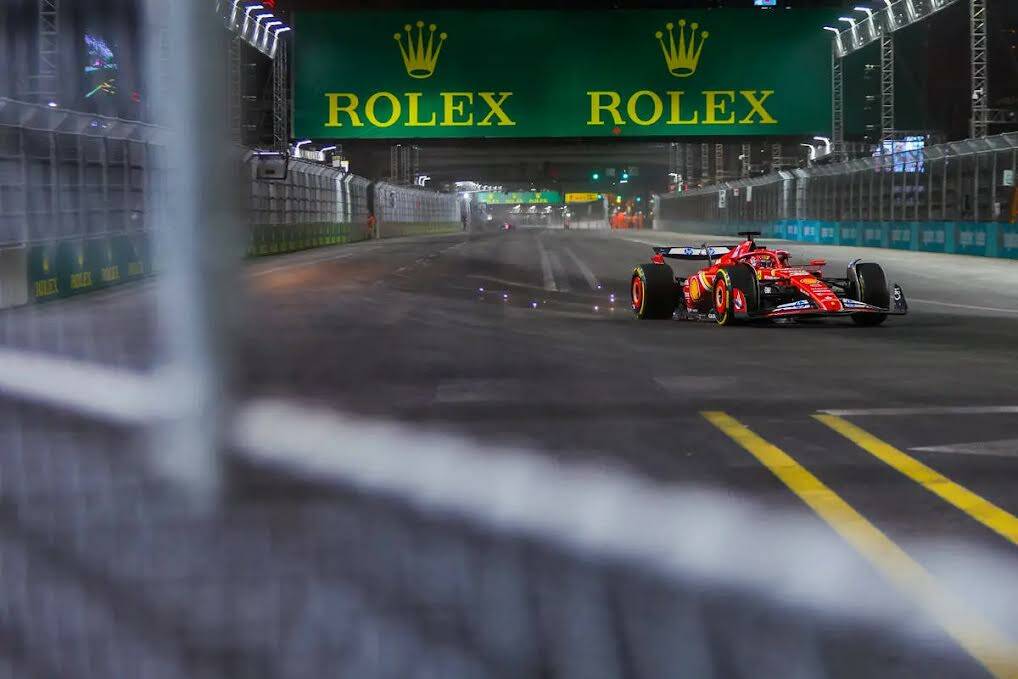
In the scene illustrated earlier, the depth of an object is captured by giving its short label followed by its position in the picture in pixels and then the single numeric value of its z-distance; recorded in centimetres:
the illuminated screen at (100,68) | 6581
